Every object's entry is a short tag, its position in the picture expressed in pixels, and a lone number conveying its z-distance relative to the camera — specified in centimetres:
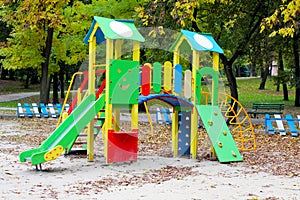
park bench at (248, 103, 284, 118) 2374
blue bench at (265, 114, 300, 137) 1658
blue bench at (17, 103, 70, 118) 2362
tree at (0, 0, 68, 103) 2386
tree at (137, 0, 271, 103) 2011
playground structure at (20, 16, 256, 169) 1074
